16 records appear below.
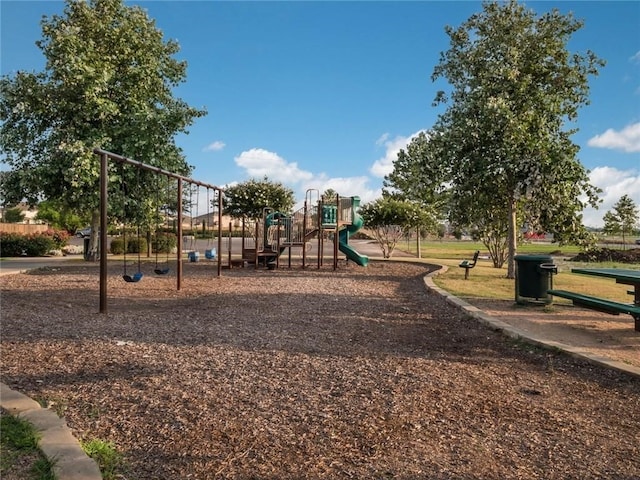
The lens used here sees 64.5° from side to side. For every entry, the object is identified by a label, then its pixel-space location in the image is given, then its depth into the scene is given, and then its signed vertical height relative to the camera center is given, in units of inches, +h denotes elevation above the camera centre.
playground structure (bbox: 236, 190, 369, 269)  688.4 +16.8
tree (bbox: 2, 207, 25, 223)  2415.1 +116.7
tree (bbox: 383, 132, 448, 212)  536.1 +72.9
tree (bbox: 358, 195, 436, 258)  992.2 +45.5
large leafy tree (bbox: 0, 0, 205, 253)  640.4 +172.7
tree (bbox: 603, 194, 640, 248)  1421.8 +75.0
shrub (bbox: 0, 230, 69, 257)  869.8 -6.8
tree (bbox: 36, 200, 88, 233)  1604.3 +67.1
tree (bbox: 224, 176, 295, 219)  1587.1 +137.6
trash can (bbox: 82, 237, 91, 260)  775.2 -11.7
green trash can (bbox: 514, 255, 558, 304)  321.7 -23.2
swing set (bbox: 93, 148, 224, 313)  304.0 +15.0
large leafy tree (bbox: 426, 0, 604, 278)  480.7 +115.5
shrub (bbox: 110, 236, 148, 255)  946.1 -8.8
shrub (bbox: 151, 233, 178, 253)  992.9 -4.9
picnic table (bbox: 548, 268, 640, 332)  234.0 -29.6
